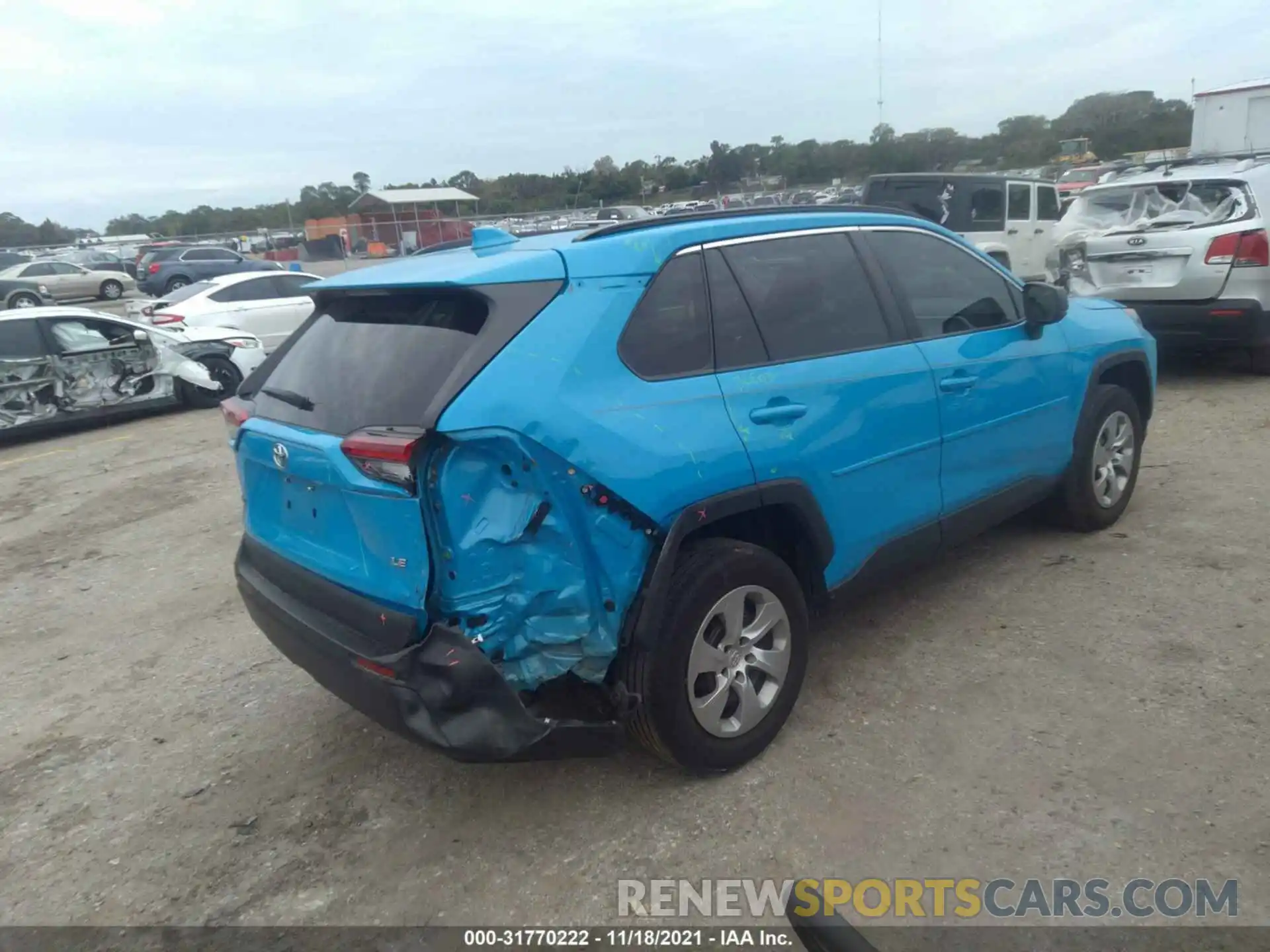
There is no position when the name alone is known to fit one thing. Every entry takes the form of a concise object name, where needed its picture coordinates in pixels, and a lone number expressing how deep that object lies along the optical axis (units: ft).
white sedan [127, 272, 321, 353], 42.22
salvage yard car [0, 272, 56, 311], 83.56
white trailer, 46.42
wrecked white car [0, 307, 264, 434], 32.48
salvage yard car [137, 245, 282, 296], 90.79
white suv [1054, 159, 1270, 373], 24.59
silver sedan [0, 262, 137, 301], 100.12
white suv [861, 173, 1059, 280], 39.17
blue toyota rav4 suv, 8.59
